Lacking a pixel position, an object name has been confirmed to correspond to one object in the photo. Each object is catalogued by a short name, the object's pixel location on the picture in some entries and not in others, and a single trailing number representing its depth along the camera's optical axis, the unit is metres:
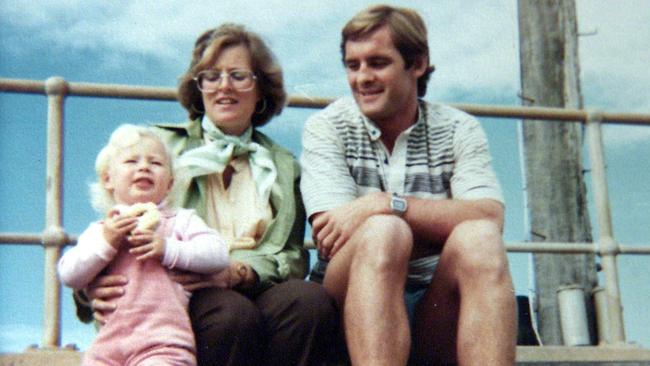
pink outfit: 2.33
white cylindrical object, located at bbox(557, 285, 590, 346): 4.92
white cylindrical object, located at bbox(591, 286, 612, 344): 3.66
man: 2.35
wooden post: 5.59
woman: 2.41
